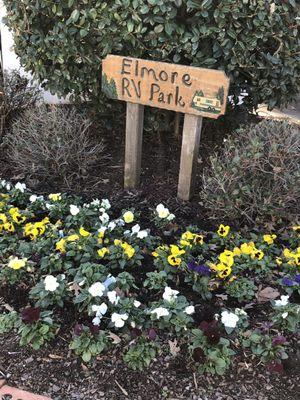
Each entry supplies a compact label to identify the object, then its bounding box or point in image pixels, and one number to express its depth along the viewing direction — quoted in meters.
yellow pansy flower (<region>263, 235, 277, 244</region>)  2.89
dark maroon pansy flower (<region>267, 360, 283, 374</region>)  2.20
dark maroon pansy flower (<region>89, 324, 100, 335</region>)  2.30
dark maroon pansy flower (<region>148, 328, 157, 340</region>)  2.29
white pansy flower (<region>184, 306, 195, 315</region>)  2.36
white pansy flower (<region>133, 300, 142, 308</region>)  2.42
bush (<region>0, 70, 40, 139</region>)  4.26
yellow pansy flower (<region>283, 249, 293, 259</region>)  2.78
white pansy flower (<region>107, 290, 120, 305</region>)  2.39
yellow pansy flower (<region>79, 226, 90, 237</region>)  2.78
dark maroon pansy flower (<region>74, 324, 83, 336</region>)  2.31
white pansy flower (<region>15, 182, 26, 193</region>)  3.44
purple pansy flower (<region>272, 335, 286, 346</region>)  2.26
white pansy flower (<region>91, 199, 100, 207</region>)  3.27
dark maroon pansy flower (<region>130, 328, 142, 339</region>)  2.33
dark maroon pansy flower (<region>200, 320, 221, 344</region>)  2.25
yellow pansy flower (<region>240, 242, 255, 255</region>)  2.79
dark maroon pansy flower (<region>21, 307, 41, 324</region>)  2.33
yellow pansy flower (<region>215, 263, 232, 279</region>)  2.58
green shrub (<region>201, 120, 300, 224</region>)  2.95
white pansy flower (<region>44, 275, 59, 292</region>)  2.43
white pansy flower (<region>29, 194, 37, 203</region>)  3.29
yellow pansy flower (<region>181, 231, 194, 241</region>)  2.85
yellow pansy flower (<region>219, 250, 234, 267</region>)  2.61
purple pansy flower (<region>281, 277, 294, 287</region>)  2.61
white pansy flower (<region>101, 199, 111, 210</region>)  3.27
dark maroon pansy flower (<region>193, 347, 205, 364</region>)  2.21
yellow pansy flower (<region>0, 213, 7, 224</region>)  2.98
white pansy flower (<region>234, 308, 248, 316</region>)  2.43
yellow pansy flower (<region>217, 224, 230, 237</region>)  2.97
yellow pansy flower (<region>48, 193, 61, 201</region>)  3.29
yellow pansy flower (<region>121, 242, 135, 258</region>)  2.71
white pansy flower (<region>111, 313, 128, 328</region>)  2.30
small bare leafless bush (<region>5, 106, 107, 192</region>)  3.62
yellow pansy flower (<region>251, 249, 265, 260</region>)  2.76
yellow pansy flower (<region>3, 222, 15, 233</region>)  2.95
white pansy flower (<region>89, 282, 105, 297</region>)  2.38
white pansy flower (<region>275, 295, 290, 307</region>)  2.42
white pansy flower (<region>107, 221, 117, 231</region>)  2.97
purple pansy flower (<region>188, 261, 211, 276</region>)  2.62
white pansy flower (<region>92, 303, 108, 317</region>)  2.36
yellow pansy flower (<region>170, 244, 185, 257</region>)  2.68
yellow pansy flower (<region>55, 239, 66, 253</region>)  2.73
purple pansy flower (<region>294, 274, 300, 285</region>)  2.65
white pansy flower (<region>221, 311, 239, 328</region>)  2.32
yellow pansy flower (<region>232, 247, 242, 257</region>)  2.80
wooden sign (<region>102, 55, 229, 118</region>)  3.00
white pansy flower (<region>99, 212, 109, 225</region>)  3.03
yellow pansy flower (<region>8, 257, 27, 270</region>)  2.57
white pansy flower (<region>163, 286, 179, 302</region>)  2.43
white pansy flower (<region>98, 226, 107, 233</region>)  2.88
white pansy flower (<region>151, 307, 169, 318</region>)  2.34
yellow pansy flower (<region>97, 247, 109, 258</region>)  2.70
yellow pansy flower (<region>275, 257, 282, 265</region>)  2.78
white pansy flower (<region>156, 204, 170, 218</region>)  3.11
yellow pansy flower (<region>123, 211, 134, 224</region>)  3.05
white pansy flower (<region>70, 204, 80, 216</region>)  3.04
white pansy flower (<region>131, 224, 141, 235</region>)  2.94
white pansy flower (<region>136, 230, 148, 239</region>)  2.89
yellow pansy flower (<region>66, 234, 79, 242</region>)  2.78
